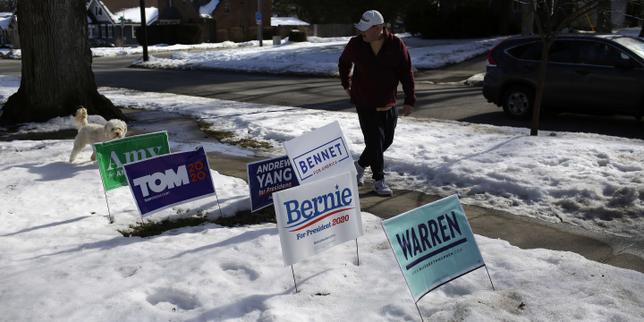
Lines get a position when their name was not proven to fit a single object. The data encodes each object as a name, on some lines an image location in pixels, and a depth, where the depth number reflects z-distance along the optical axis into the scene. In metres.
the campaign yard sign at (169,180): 5.35
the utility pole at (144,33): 31.50
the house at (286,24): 62.74
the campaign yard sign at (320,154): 5.29
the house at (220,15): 62.31
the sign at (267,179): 5.63
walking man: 5.99
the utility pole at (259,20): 42.78
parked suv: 10.69
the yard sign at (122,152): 5.89
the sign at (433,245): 3.51
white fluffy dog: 7.39
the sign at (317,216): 4.03
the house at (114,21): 66.26
